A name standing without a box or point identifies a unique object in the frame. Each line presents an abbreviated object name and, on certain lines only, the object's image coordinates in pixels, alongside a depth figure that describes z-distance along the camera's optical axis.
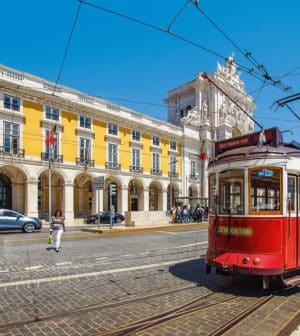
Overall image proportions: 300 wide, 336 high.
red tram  6.14
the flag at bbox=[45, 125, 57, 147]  26.77
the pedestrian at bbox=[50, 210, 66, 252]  11.97
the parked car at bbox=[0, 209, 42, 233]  20.32
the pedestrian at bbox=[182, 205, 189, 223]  28.11
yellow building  29.78
